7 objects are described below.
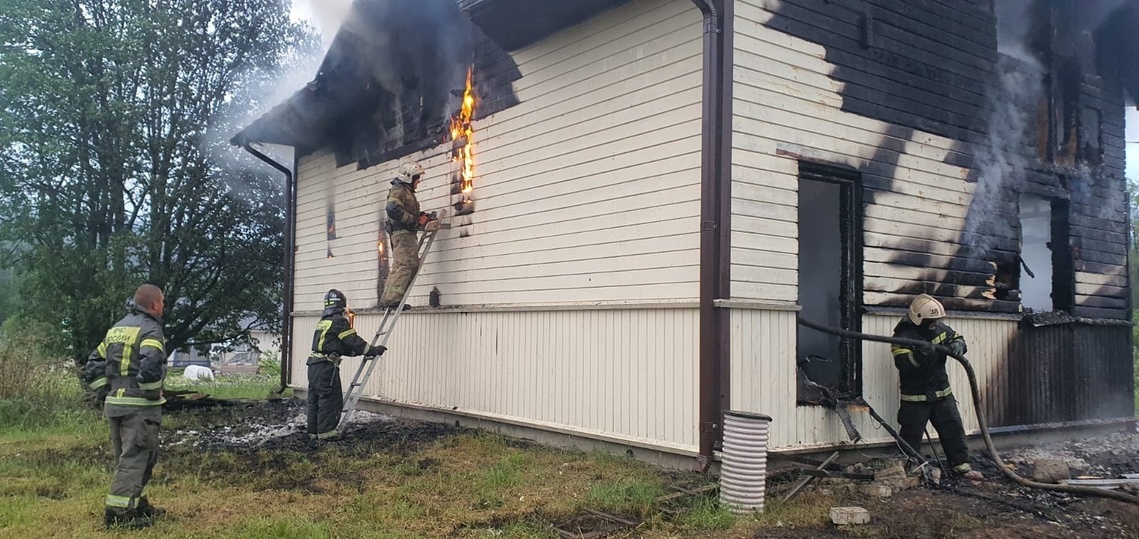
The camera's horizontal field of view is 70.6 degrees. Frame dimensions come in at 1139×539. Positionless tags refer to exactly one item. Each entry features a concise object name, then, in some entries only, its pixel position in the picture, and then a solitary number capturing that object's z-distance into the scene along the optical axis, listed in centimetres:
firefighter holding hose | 725
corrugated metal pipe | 565
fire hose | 623
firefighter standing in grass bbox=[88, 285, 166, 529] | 536
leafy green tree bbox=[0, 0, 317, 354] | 1383
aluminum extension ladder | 923
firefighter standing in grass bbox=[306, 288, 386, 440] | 895
